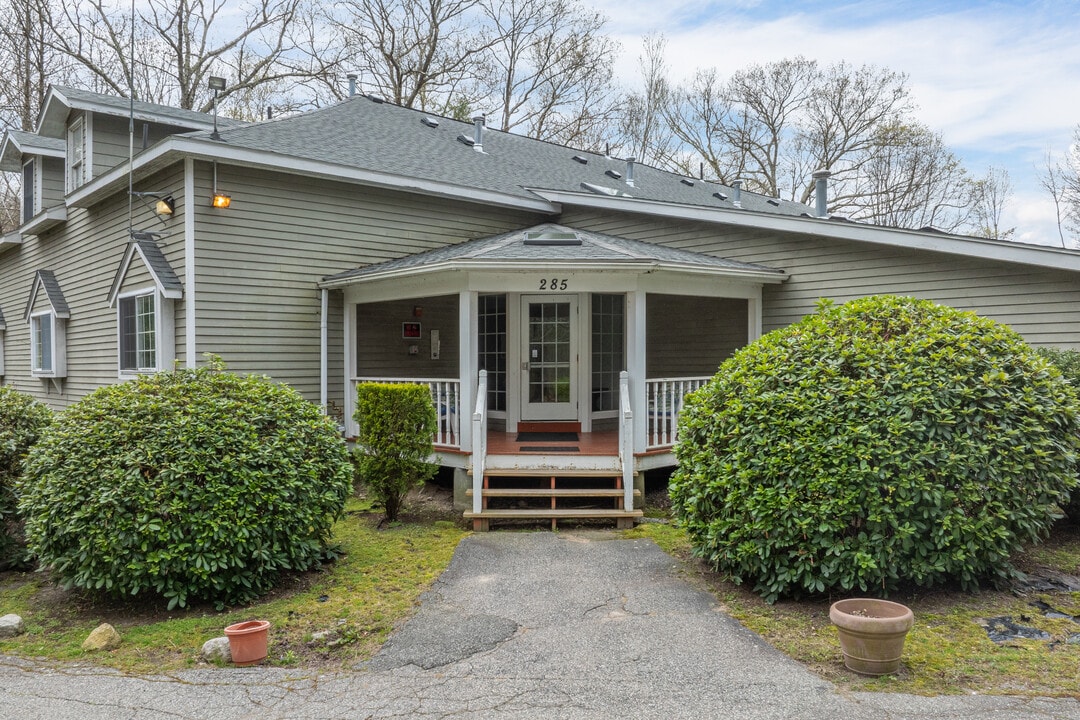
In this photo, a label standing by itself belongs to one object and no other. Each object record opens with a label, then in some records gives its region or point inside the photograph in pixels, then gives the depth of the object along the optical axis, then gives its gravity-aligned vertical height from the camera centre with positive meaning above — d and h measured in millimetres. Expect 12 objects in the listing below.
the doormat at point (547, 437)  8619 -1079
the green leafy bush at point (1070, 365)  5754 -144
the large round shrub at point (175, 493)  4551 -939
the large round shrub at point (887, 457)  4324 -680
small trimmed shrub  6871 -842
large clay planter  3503 -1436
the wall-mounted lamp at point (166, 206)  8469 +1707
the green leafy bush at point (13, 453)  5664 -819
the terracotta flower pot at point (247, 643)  3828 -1565
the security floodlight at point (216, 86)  8156 +3014
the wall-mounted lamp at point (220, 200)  8273 +1728
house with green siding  7469 +825
